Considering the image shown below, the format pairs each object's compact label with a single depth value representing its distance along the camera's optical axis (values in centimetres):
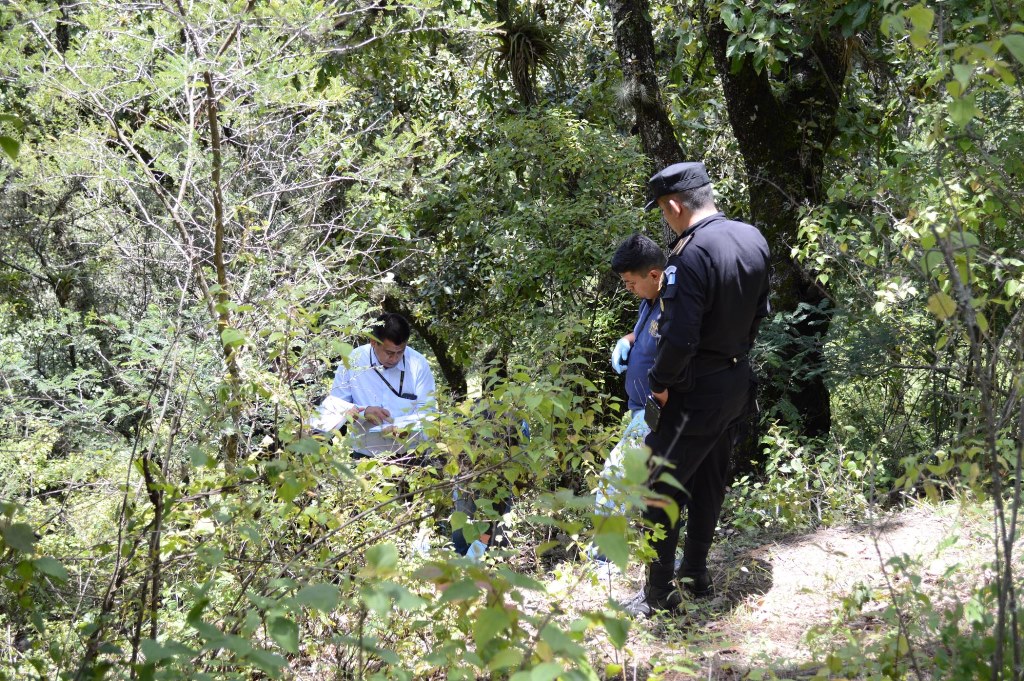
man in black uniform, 366
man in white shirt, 507
